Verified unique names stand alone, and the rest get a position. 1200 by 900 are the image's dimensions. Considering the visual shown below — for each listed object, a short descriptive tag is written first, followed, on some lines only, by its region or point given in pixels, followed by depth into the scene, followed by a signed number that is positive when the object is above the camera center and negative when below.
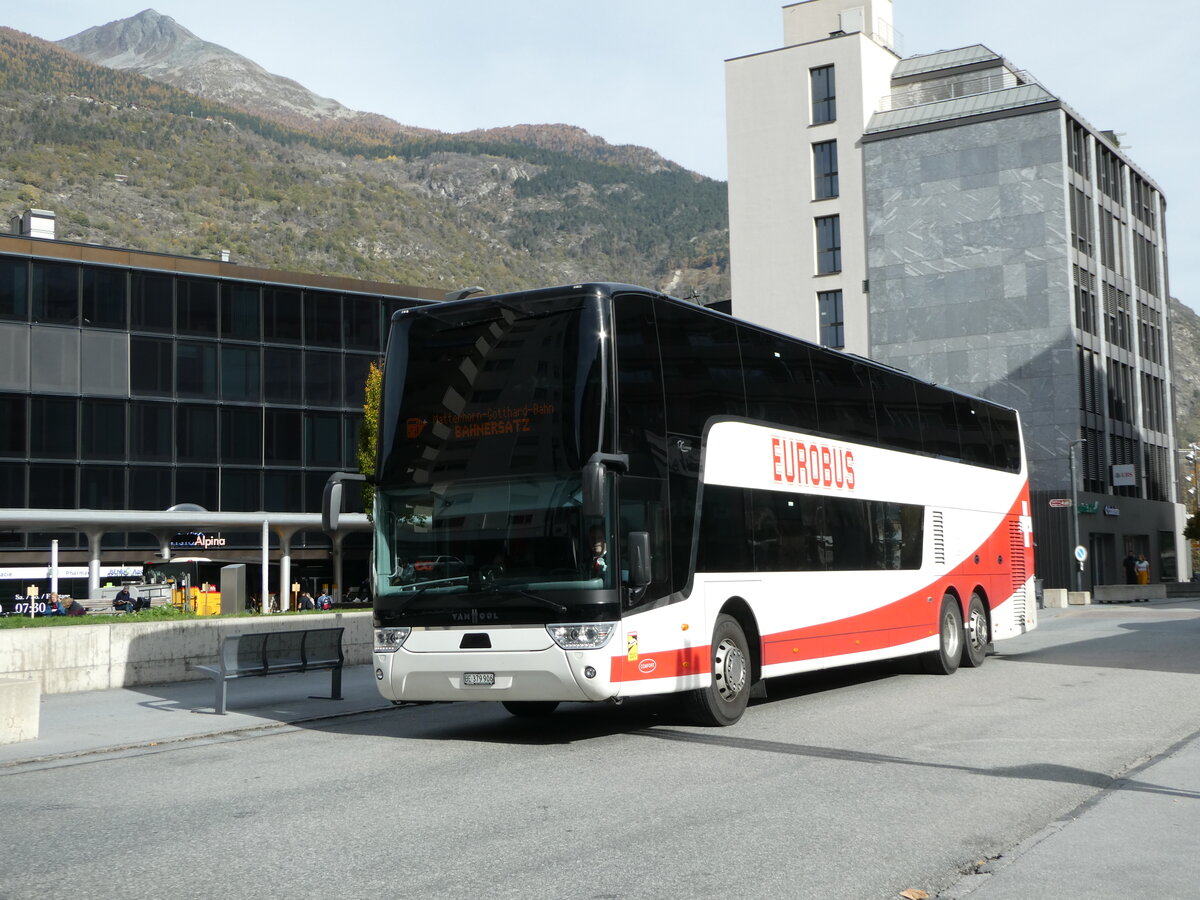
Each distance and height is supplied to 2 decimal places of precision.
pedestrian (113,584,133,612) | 31.64 -0.75
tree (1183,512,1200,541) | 84.31 +1.46
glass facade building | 52.09 +7.41
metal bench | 15.63 -1.06
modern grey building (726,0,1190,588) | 59.78 +14.77
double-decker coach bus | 11.74 +0.52
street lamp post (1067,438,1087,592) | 54.88 +1.16
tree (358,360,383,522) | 46.41 +4.86
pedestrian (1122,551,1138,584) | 61.41 -0.71
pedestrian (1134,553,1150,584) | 61.69 -0.82
